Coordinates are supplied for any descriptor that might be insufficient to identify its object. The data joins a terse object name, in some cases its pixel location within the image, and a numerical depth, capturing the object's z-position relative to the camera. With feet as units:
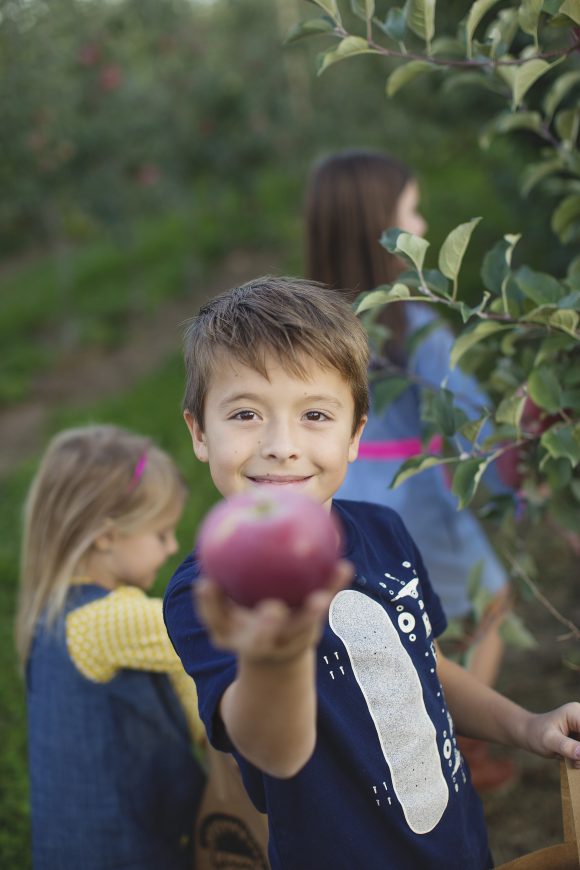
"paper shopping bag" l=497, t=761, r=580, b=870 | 3.34
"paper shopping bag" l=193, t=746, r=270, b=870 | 5.02
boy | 3.46
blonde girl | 5.90
